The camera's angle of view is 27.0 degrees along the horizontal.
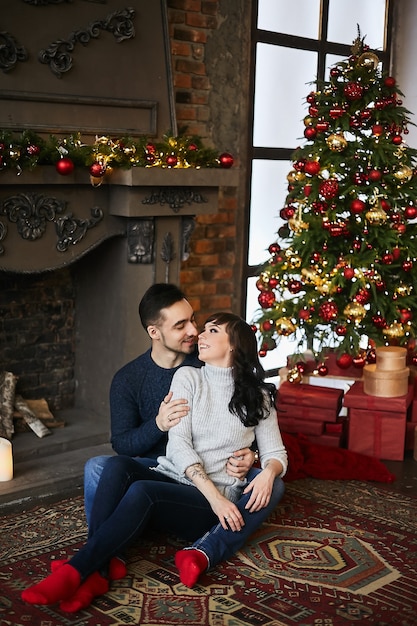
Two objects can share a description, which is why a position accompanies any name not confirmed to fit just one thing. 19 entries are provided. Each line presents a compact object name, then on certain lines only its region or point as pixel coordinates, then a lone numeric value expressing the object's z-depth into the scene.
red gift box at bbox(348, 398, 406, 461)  4.26
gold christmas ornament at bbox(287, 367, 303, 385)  4.50
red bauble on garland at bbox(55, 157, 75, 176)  3.73
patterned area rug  2.65
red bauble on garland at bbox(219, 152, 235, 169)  4.33
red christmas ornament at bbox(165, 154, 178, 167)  4.06
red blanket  3.97
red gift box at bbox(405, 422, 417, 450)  4.42
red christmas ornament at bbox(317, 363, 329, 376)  4.57
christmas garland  3.62
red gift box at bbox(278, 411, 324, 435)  4.35
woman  2.84
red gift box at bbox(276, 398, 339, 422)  4.34
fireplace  3.85
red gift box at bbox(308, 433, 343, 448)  4.35
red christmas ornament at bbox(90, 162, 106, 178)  3.79
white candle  3.68
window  5.53
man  3.11
